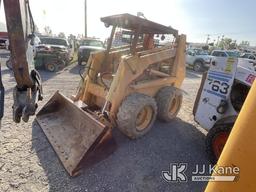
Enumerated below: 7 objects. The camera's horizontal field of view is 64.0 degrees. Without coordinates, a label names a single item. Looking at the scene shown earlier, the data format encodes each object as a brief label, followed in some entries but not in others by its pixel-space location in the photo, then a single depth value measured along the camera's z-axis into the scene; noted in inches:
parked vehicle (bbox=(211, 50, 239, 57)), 605.3
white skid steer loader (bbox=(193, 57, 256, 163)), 127.3
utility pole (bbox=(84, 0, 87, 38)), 952.3
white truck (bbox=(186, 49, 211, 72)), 641.6
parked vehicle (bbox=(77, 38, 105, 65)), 497.0
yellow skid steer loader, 129.4
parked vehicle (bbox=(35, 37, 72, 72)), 413.4
